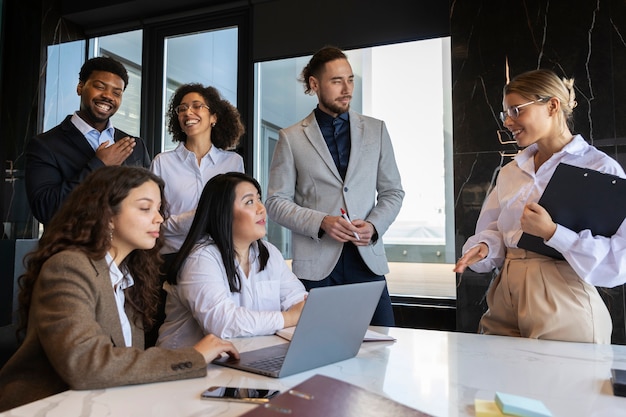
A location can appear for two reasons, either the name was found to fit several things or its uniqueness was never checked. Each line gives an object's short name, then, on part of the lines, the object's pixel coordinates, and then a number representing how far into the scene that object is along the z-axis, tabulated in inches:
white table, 33.3
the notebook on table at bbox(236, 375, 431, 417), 25.7
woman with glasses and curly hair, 86.5
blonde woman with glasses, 58.8
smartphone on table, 34.2
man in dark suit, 85.1
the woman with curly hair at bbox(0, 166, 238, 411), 39.6
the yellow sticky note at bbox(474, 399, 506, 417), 30.8
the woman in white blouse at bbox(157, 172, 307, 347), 59.0
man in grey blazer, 82.5
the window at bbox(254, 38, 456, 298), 138.8
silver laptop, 39.4
